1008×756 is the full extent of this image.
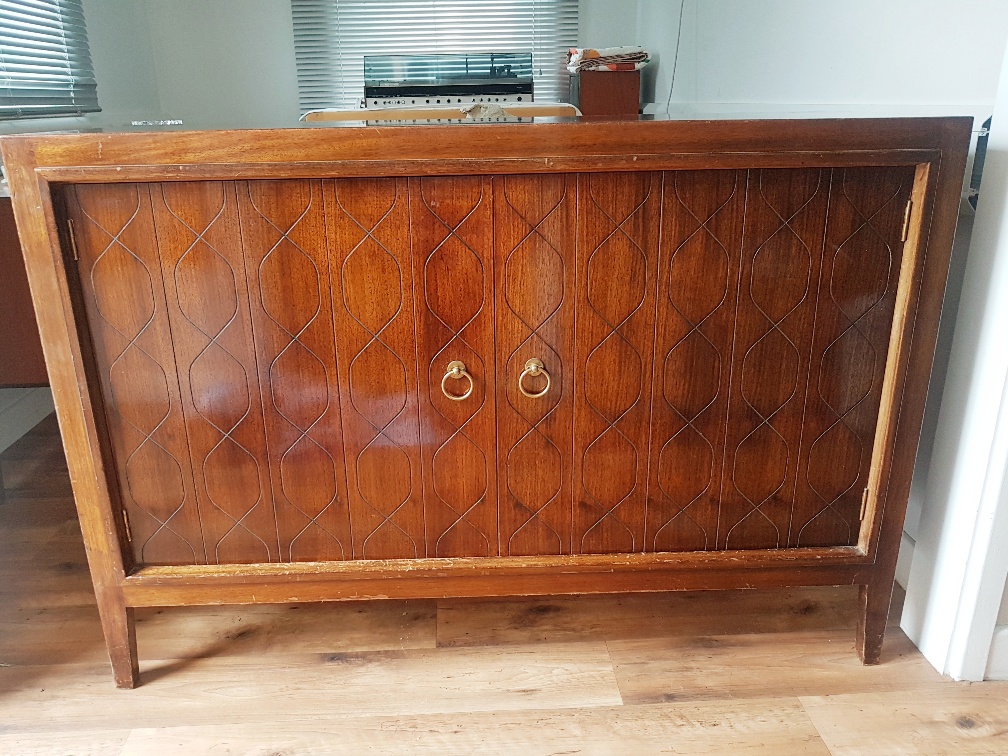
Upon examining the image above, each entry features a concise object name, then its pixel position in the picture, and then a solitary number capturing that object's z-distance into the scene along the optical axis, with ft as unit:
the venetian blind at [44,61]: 6.23
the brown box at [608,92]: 7.93
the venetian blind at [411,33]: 9.77
